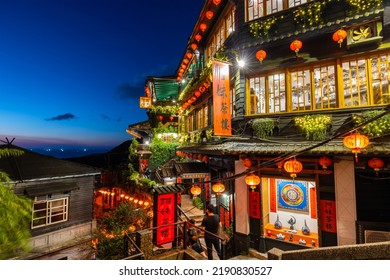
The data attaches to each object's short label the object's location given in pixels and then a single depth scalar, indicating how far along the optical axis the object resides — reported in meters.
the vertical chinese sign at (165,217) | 9.25
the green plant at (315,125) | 8.25
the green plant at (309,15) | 8.46
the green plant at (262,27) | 9.45
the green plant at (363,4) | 7.55
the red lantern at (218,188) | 9.95
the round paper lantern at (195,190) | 11.06
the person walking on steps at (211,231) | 8.84
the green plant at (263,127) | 9.23
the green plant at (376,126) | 7.16
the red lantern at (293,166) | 7.52
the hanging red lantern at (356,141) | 6.03
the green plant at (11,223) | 5.12
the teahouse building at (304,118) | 7.57
